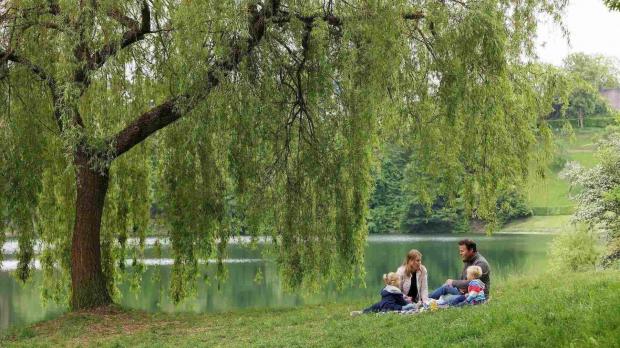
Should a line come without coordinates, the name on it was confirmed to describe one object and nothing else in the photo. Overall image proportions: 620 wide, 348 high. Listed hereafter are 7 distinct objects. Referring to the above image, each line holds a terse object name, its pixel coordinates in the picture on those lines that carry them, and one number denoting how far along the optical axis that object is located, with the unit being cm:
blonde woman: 1947
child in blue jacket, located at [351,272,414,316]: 1930
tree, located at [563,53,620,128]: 16525
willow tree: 2078
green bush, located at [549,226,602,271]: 4403
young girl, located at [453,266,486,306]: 1803
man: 1883
